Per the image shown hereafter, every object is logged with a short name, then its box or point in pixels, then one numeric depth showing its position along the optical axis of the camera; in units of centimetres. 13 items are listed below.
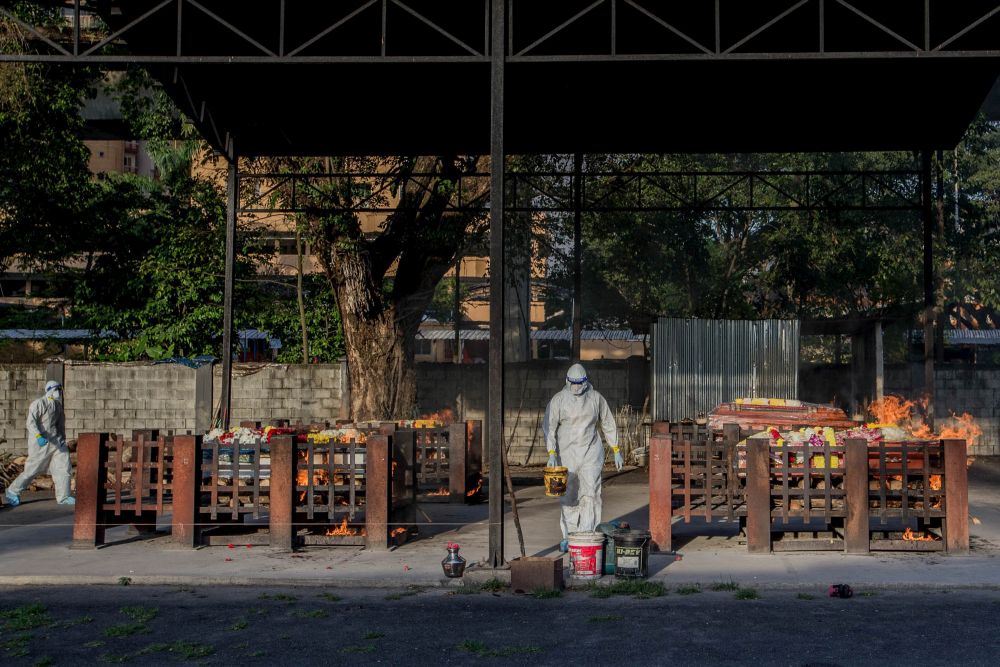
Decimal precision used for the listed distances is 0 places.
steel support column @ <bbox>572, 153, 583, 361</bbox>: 2364
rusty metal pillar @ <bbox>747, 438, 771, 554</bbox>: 1341
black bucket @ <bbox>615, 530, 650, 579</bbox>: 1191
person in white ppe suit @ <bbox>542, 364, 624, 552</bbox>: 1398
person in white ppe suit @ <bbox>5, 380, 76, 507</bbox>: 1855
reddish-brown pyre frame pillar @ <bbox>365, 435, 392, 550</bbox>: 1395
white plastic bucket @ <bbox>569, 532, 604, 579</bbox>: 1201
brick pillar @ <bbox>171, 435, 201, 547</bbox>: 1410
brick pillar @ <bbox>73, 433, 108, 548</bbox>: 1430
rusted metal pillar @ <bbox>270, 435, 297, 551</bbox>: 1390
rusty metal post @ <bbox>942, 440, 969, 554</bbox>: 1343
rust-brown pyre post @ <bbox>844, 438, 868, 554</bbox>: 1338
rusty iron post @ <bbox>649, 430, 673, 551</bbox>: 1371
